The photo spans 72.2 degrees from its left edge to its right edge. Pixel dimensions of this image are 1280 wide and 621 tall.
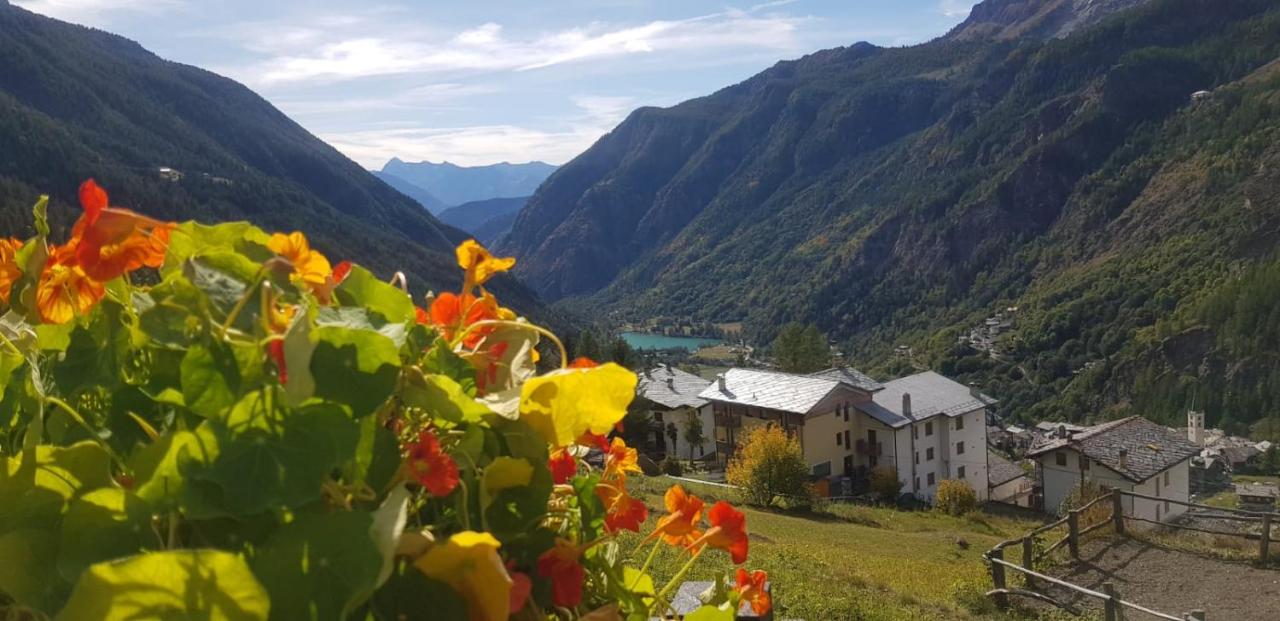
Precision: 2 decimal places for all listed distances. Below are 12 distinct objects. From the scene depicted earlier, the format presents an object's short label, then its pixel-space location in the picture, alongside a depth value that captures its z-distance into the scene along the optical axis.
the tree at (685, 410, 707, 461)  33.09
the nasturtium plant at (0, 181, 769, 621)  0.50
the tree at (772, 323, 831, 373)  48.25
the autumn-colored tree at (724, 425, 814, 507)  22.02
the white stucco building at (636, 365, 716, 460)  34.12
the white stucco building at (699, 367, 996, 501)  30.23
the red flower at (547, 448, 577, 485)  0.82
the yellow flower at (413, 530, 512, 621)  0.56
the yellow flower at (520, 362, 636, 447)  0.67
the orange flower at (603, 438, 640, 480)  1.03
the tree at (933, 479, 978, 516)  24.58
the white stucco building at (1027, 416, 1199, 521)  27.48
